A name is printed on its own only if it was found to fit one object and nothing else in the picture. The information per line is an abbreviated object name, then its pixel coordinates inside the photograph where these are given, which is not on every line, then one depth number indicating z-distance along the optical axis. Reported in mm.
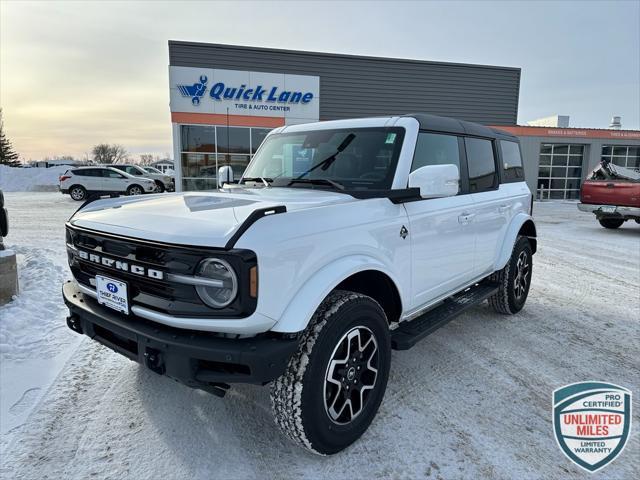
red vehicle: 10867
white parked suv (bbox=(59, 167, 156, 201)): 19969
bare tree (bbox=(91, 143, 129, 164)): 78688
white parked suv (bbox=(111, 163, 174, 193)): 21359
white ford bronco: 2102
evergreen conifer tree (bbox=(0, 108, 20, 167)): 54759
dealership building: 17750
